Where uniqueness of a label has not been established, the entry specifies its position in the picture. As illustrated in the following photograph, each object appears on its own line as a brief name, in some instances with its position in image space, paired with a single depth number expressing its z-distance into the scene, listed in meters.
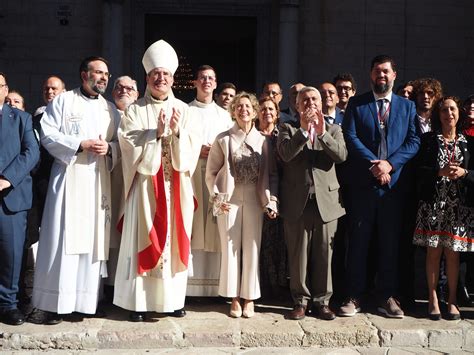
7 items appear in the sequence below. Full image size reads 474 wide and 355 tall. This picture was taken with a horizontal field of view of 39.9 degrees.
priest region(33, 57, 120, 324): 5.08
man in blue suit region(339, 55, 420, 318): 5.35
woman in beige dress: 5.28
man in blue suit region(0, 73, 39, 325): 5.06
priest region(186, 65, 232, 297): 5.52
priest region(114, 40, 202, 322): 5.10
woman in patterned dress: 5.21
